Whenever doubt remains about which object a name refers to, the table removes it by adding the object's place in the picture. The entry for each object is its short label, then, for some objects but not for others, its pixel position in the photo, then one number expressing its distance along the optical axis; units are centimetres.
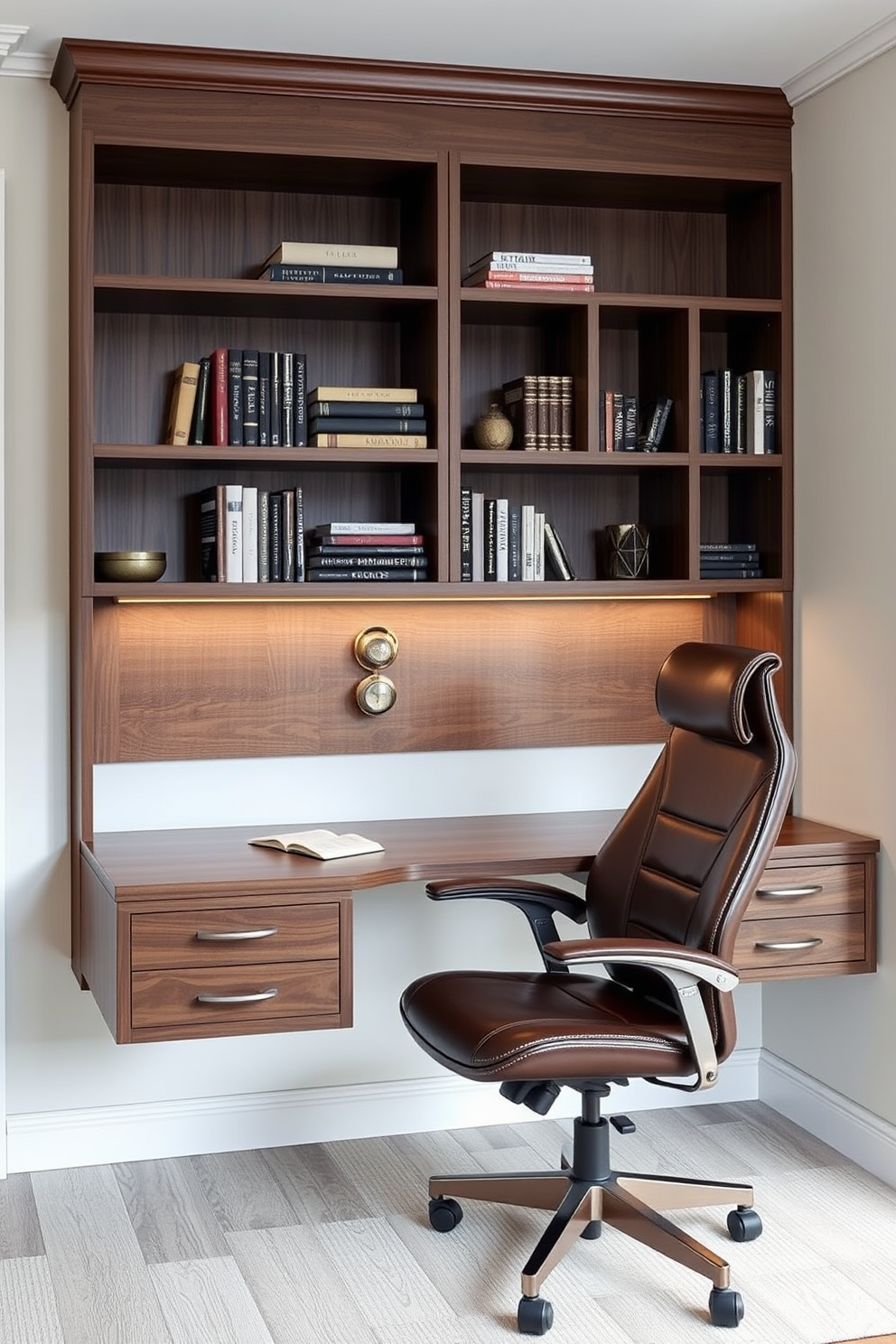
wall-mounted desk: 277
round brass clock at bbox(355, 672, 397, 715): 355
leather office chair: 259
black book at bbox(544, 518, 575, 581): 352
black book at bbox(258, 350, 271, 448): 329
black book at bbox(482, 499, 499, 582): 344
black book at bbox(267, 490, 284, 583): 330
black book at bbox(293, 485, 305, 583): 330
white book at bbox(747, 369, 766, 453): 360
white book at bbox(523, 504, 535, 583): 348
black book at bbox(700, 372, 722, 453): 357
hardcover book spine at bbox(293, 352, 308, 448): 333
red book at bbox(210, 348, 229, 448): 326
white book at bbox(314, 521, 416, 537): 332
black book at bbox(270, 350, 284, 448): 331
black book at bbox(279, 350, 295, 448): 332
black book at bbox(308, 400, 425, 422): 329
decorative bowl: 321
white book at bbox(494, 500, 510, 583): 345
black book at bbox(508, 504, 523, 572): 347
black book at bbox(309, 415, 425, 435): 329
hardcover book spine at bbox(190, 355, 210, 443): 329
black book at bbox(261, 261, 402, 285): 325
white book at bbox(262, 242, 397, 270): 326
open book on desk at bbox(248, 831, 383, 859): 305
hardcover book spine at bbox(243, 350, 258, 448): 328
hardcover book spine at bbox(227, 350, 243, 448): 328
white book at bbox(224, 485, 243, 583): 325
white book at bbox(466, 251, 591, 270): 338
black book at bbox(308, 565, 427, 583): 332
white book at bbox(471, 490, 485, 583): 340
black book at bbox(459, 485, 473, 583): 341
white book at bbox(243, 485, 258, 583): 327
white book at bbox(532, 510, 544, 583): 348
